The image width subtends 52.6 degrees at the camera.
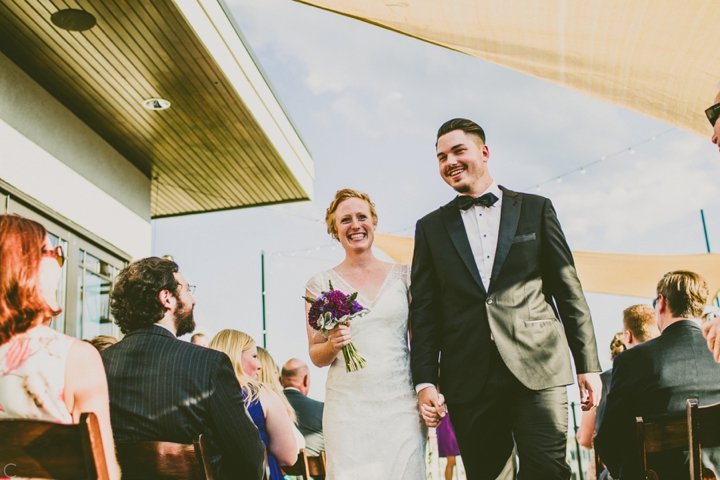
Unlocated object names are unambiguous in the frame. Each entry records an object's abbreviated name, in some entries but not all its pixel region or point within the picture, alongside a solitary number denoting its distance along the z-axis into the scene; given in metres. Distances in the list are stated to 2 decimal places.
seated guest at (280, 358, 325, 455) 6.07
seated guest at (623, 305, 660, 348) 4.82
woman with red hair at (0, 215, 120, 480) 1.95
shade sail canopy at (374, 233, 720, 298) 12.38
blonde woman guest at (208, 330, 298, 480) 3.81
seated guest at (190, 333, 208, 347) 7.72
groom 2.92
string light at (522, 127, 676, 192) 10.89
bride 3.74
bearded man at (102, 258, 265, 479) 2.64
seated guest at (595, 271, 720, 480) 3.52
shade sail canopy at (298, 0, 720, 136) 3.49
